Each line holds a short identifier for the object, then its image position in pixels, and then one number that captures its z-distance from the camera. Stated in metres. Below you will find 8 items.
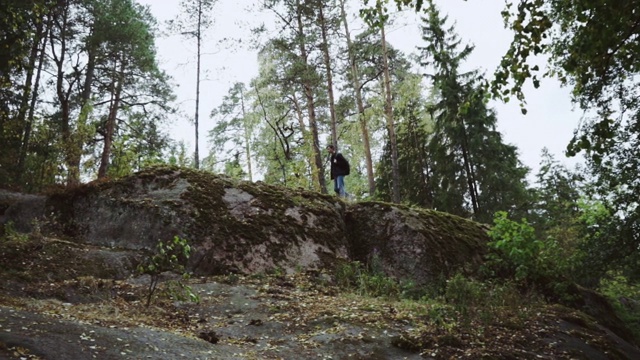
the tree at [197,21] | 21.78
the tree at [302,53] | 17.59
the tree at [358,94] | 18.48
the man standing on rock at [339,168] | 13.70
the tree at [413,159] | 25.77
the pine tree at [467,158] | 22.81
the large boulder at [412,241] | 9.46
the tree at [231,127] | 32.16
